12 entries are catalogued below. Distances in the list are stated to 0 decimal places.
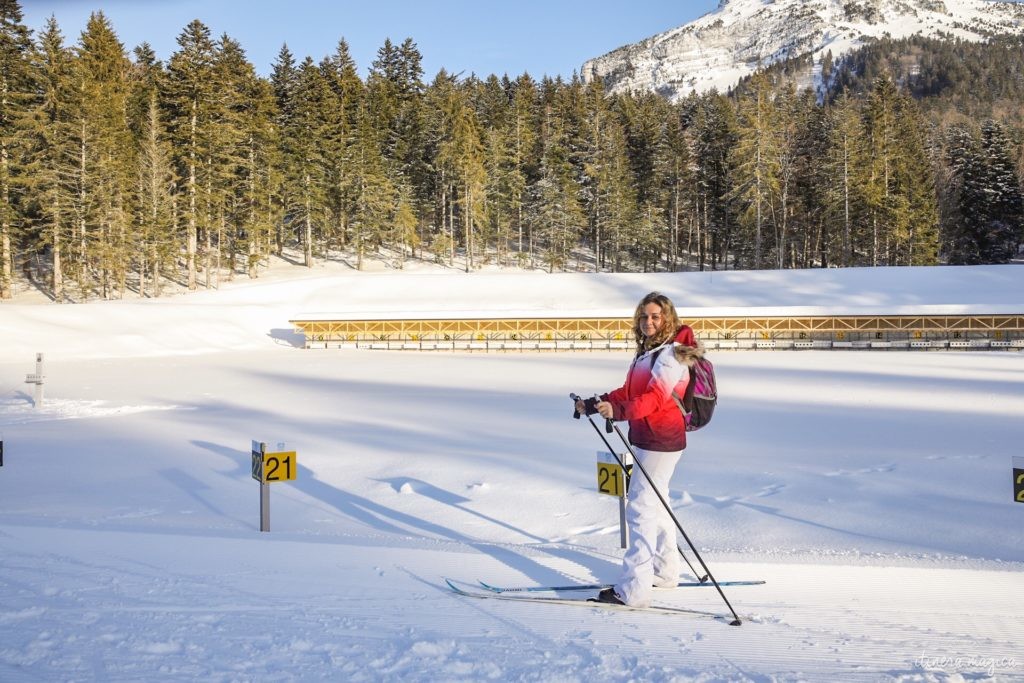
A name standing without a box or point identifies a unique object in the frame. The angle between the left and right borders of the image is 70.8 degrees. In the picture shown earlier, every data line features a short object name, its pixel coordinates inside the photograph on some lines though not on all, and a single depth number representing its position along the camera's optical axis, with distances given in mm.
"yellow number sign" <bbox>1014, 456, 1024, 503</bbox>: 4625
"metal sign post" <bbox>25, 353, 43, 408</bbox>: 12211
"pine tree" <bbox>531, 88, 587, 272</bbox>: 46906
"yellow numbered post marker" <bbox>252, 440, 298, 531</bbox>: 5469
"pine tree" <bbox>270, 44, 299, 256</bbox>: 42781
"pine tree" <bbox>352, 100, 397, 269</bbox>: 42594
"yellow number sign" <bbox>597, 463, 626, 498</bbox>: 4992
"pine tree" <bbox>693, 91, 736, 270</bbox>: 50250
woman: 3533
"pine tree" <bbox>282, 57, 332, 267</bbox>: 41969
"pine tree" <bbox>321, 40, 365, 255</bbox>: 44312
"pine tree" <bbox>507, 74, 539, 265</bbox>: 49375
